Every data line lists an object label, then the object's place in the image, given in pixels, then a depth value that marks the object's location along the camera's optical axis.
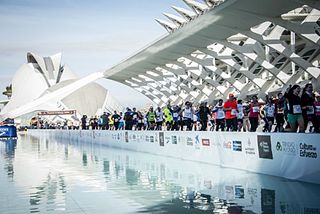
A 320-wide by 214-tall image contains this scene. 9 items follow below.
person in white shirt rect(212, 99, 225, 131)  19.61
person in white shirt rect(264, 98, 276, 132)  17.75
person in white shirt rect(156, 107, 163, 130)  24.50
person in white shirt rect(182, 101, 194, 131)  21.92
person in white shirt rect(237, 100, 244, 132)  19.78
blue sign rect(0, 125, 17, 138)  48.44
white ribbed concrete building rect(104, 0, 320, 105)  25.39
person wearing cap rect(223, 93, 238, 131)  17.89
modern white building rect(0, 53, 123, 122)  98.00
